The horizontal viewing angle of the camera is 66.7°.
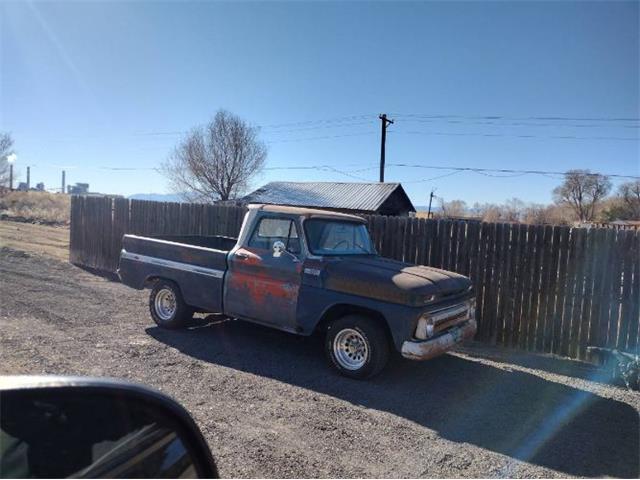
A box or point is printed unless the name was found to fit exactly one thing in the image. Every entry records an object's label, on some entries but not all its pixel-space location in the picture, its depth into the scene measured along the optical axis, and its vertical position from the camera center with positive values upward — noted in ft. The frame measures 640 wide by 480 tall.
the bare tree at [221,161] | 135.85 +13.29
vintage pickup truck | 17.76 -3.10
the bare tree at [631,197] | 188.20 +14.21
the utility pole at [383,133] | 102.12 +17.82
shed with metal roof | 88.17 +3.68
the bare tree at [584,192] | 234.38 +18.07
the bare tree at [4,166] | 175.36 +11.90
